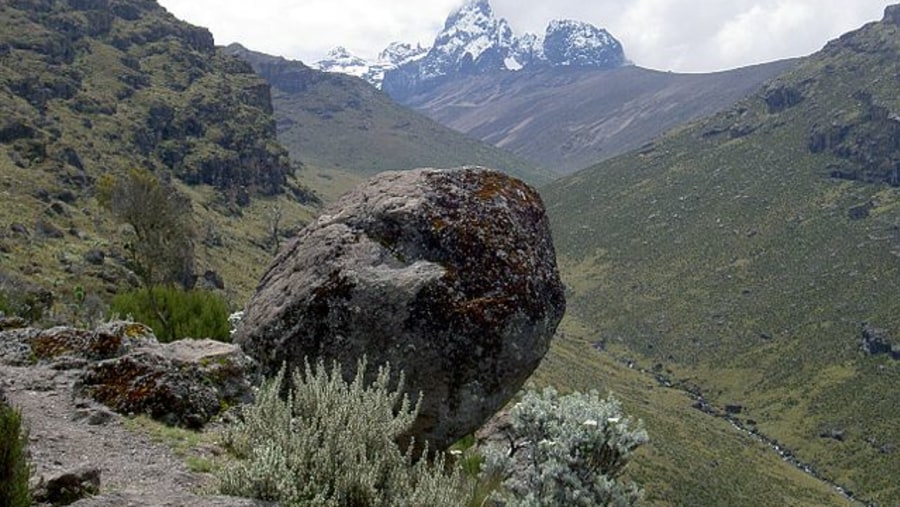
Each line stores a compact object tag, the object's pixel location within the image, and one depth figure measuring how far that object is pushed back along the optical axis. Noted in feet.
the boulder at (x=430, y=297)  32.91
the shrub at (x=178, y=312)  47.52
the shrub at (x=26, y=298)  72.21
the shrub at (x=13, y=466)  18.04
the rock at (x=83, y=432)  21.33
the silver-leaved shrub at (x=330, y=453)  22.30
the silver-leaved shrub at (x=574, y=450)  23.31
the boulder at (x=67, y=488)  20.38
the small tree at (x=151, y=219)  97.76
